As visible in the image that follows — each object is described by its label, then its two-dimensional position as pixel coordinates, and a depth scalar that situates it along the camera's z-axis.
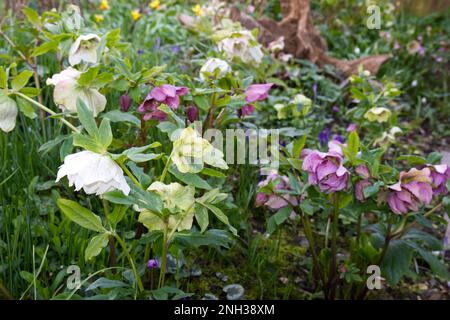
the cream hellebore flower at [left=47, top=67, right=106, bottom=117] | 1.05
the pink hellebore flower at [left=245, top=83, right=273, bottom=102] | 1.30
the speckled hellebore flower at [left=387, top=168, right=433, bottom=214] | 1.08
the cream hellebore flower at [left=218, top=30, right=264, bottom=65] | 1.54
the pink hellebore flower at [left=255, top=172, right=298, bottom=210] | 1.23
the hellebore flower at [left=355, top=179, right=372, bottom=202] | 1.12
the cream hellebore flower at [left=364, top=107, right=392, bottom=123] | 1.64
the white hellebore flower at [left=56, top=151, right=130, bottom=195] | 0.81
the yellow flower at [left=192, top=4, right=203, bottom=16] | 2.73
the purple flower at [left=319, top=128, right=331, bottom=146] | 1.86
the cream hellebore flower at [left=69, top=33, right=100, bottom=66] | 1.17
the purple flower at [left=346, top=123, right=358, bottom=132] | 1.75
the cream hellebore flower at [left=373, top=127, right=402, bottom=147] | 1.67
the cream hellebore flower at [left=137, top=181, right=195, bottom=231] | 0.92
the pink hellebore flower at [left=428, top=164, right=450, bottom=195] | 1.12
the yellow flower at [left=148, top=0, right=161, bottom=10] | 2.98
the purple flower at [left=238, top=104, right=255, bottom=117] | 1.41
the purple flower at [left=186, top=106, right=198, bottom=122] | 1.29
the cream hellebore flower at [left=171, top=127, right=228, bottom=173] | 0.87
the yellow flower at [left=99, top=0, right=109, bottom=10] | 2.93
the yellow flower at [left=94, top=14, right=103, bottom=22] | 2.61
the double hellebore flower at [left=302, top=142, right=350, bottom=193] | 1.07
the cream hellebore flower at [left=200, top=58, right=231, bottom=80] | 1.36
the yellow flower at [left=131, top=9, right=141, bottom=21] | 2.75
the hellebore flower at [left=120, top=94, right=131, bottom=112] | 1.27
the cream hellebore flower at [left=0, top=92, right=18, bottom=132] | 1.02
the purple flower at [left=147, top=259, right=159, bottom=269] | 1.12
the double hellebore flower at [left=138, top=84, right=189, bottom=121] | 1.15
